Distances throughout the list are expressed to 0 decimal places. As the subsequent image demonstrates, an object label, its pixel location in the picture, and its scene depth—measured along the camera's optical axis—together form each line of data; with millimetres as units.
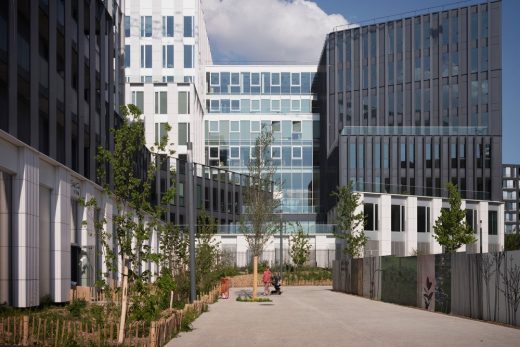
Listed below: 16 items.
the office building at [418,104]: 74250
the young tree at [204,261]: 33125
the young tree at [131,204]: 15992
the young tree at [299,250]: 65062
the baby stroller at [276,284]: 42438
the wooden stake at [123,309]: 15195
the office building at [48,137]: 23828
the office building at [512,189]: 181612
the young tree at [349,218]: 53594
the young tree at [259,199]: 38281
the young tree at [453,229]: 53281
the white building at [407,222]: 69500
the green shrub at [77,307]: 22122
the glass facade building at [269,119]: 90500
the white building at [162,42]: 82188
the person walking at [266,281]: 40156
